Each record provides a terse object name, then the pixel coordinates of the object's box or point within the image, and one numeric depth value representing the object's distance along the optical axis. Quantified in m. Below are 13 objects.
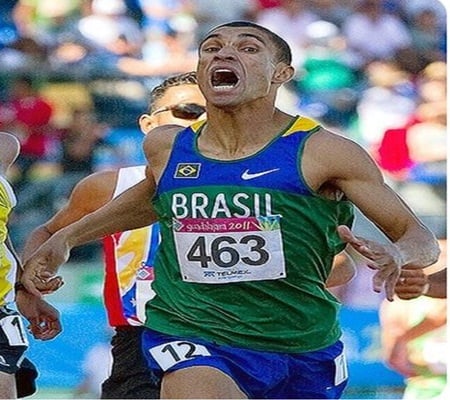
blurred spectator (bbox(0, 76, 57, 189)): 18.42
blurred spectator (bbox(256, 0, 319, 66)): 19.75
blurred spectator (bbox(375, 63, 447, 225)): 18.22
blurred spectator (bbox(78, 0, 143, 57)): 19.47
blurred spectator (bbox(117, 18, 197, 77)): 19.12
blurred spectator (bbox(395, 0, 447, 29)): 20.08
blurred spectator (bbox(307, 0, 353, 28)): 20.06
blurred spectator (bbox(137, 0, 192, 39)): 19.86
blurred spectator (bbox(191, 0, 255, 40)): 20.12
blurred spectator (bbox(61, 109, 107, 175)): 18.28
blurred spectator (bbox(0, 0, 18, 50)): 19.75
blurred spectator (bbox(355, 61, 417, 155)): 18.75
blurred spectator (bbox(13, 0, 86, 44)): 19.69
